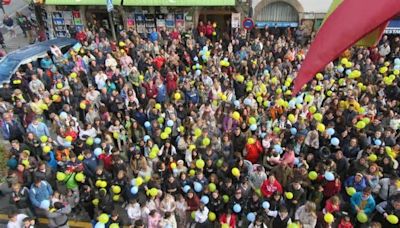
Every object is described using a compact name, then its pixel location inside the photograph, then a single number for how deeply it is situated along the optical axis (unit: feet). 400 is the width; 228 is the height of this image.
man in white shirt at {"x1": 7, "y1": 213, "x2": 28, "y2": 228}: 22.49
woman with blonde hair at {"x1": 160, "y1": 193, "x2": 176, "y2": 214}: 23.94
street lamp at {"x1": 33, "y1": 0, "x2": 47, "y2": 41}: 55.88
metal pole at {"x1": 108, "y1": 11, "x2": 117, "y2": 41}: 54.44
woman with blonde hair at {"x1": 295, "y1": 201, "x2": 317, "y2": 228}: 22.50
